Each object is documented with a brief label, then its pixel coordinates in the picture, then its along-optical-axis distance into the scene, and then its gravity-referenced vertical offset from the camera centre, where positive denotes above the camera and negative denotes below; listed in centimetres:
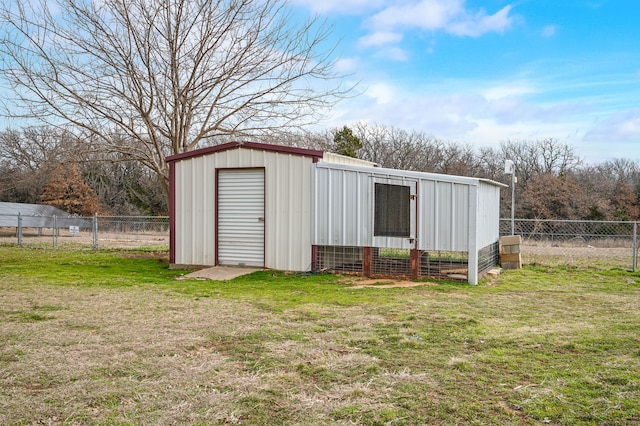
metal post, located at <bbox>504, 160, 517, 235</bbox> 1362 +134
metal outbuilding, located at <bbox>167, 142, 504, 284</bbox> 948 +6
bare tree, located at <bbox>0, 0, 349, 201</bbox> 1303 +354
